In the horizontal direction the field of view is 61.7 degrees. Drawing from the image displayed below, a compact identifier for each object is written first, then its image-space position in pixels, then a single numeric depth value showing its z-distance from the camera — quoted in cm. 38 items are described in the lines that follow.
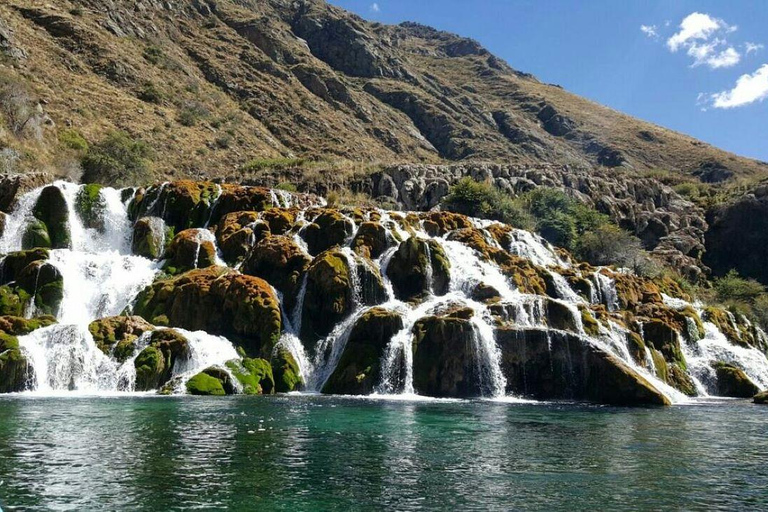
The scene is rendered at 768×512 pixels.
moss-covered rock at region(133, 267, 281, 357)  3888
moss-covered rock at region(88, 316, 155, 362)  3347
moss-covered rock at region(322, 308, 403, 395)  3544
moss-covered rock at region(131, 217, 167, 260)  5003
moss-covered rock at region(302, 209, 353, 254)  4894
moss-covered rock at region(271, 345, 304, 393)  3672
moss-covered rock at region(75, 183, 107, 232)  5219
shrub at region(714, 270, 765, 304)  7069
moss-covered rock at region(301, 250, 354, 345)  4078
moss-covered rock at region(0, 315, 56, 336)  3322
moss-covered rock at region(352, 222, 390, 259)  4700
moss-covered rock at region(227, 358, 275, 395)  3466
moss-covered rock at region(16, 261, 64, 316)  3959
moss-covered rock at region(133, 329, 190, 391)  3241
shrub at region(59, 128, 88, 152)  7144
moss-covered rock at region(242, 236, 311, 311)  4344
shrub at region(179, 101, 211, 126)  9756
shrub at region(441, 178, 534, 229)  7600
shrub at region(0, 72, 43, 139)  6819
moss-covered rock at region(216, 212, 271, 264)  4766
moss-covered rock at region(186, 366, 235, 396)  3256
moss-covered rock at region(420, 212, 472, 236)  5556
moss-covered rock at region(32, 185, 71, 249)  5016
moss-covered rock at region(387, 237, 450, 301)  4431
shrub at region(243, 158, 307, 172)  8781
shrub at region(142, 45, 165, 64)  10819
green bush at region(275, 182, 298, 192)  7731
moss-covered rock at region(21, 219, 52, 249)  4888
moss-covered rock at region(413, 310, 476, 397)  3519
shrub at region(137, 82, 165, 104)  9719
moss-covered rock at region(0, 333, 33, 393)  3077
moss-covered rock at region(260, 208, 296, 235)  5031
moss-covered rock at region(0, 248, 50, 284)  4106
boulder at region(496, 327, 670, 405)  3453
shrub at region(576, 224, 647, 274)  7244
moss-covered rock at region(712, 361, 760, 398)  4119
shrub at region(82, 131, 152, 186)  6894
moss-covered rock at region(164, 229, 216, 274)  4634
